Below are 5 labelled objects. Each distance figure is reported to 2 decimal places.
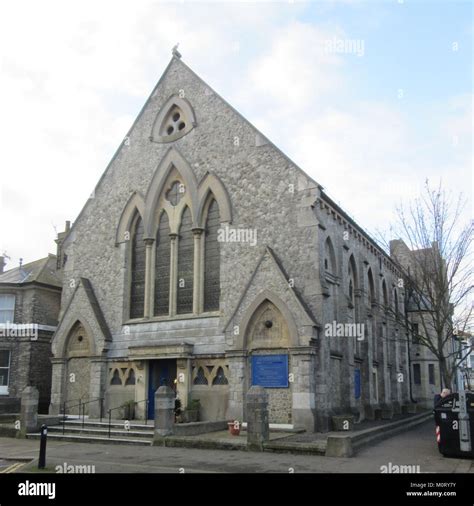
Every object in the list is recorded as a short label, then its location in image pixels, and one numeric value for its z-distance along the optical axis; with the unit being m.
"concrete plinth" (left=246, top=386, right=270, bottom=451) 15.13
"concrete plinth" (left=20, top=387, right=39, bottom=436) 20.09
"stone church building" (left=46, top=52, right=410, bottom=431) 19.59
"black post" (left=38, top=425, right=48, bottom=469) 13.14
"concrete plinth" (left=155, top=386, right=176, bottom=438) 16.98
